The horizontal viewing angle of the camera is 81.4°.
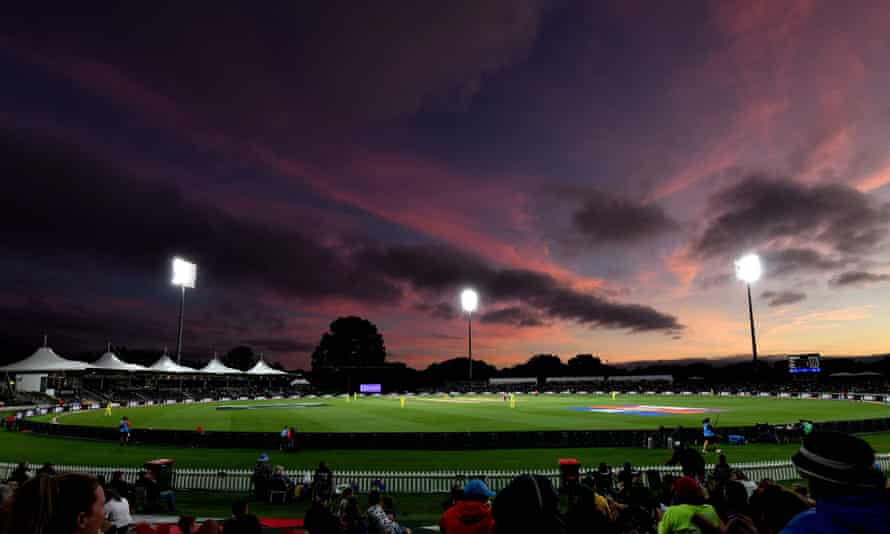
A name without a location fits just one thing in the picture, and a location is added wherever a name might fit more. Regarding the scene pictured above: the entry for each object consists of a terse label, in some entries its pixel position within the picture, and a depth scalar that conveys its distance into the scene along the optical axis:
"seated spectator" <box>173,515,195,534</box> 7.57
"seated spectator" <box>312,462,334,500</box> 15.19
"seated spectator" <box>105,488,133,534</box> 9.25
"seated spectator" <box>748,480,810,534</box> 3.82
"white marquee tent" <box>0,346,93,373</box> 59.41
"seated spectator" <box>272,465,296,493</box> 16.33
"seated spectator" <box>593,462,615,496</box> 13.27
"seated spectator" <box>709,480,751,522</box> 5.37
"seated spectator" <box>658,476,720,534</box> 5.05
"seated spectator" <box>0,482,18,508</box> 5.41
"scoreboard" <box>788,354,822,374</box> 69.00
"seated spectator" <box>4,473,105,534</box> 2.30
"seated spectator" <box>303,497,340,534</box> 6.78
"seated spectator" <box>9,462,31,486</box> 11.54
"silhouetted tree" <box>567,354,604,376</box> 135.45
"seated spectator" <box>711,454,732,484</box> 12.72
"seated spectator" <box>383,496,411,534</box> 8.85
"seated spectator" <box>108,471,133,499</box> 13.31
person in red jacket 4.46
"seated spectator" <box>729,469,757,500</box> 11.39
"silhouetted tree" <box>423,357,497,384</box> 160.12
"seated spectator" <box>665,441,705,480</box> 9.05
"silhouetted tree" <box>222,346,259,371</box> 194.50
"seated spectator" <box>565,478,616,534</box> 5.30
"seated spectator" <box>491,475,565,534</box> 2.80
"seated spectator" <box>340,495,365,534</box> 9.18
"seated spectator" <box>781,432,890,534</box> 2.12
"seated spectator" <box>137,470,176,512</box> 15.13
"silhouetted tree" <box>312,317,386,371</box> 140.25
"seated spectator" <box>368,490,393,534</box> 8.71
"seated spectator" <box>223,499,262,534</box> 5.31
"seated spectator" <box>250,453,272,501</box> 16.34
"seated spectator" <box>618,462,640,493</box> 12.66
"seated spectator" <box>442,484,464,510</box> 8.73
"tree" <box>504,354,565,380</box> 149.91
